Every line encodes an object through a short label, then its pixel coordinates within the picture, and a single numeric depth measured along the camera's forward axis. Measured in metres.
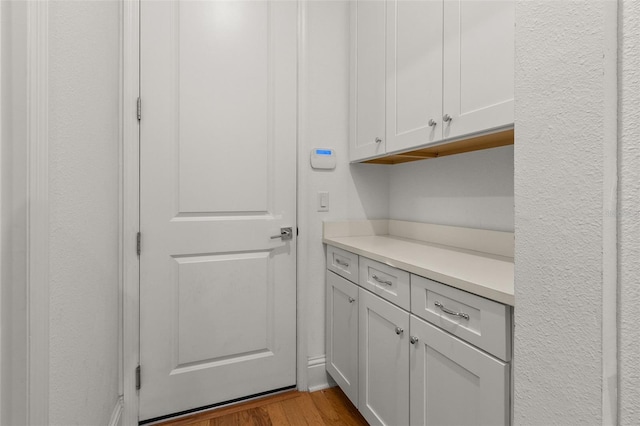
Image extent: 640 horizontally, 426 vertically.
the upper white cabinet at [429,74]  1.00
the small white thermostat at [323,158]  1.82
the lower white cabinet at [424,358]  0.82
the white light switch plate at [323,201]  1.84
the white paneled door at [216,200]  1.54
